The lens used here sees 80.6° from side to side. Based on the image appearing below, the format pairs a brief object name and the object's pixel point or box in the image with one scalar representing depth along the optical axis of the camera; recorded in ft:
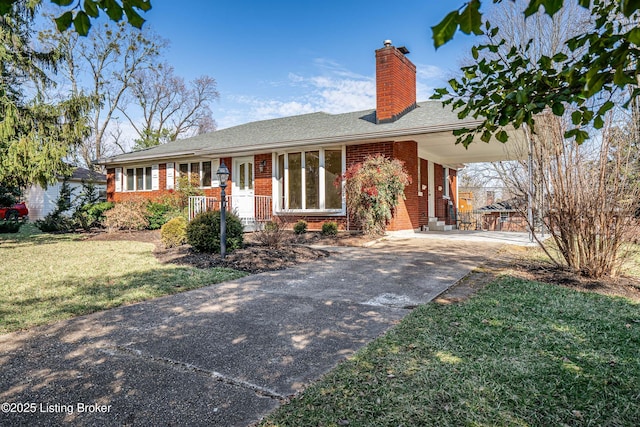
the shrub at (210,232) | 24.62
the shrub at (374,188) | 32.27
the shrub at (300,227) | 37.73
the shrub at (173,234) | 30.63
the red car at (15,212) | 73.61
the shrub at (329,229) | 35.47
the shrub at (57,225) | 47.50
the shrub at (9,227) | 48.24
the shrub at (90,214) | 47.67
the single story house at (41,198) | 83.25
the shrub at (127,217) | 40.37
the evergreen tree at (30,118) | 30.81
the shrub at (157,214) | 44.29
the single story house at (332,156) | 36.58
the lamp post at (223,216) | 23.39
